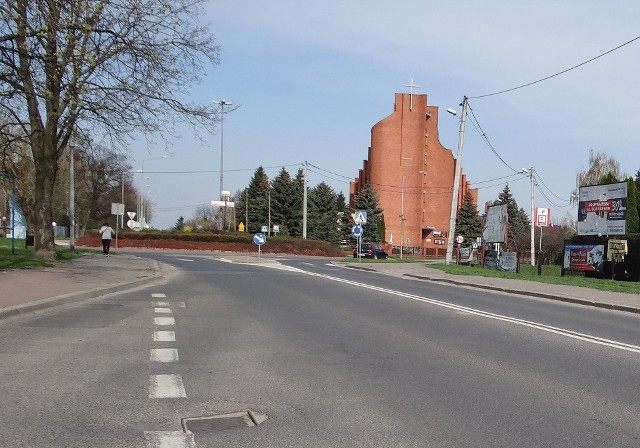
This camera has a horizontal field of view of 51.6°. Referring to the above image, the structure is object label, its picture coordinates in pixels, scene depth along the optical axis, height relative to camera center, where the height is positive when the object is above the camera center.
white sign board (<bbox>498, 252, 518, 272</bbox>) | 31.89 -1.18
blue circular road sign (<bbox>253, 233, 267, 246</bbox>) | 39.09 -0.38
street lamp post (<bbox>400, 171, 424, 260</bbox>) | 90.20 +3.83
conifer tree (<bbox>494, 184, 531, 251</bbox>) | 80.38 +2.97
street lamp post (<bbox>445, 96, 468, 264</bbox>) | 34.53 +3.97
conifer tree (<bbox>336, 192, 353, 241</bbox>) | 93.08 +1.19
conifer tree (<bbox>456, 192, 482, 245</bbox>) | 95.12 +2.14
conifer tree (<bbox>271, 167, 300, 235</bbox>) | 86.56 +4.13
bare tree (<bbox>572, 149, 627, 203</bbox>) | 71.50 +7.66
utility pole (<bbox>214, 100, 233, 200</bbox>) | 62.31 +5.96
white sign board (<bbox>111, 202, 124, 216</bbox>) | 37.78 +1.20
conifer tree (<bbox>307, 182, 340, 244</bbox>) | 87.50 +2.63
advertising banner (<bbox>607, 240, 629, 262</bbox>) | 27.31 -0.42
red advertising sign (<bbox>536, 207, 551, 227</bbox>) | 42.91 +1.45
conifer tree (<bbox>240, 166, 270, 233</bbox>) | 92.06 +4.82
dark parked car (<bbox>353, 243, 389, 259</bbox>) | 58.84 -1.52
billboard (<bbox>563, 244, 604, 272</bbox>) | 29.19 -0.80
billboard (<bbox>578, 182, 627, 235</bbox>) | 28.30 +1.32
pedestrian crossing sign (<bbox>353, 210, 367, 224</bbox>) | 38.72 +1.03
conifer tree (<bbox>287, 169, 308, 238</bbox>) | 86.94 +2.55
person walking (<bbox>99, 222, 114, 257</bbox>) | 31.77 -0.40
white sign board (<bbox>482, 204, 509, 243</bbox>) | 33.50 +0.67
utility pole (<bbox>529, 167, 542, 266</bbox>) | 45.86 +1.88
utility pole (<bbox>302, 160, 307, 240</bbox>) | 63.56 +2.59
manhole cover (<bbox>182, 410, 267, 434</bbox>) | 5.32 -1.58
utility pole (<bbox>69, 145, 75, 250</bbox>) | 36.19 +1.51
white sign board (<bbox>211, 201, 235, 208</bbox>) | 65.53 +2.95
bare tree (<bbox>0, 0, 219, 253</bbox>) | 13.99 +4.01
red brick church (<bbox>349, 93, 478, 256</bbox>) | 95.75 +9.03
